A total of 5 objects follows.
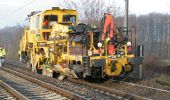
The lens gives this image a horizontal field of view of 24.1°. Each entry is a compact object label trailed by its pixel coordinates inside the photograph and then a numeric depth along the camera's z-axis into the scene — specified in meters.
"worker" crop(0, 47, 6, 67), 31.59
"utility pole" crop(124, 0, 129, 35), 19.41
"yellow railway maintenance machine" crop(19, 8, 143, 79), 15.17
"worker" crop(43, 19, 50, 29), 21.53
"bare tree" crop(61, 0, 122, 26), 30.39
